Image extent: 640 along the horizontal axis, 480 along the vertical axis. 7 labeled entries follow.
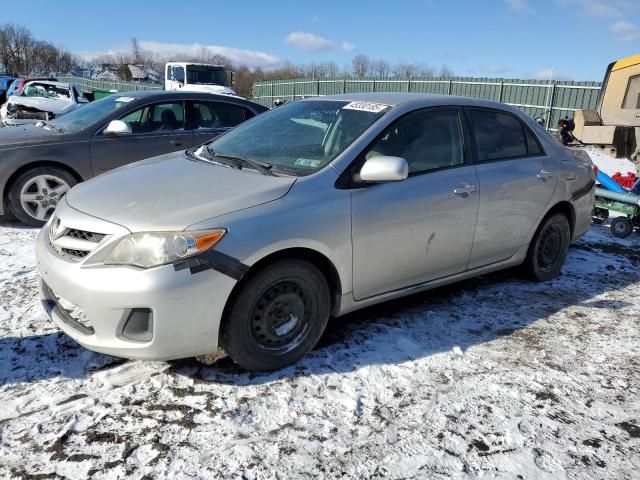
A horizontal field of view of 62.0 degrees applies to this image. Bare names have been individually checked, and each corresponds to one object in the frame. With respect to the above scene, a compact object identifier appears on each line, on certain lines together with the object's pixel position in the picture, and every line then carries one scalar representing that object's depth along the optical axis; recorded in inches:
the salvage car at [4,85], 972.9
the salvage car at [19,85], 676.0
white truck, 849.5
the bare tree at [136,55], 3639.0
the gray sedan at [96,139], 228.2
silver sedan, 107.5
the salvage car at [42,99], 623.2
